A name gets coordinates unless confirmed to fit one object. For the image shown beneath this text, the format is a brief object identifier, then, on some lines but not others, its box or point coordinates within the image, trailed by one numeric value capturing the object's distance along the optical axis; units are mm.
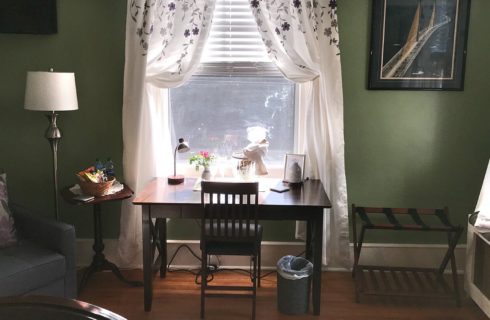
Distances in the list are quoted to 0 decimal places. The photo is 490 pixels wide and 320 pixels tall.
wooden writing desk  2686
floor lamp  2832
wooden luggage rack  2949
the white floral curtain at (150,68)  3041
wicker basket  2867
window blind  3184
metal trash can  2795
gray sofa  2432
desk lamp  3062
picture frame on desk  3057
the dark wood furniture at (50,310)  1182
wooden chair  2561
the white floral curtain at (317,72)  3031
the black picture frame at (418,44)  3092
